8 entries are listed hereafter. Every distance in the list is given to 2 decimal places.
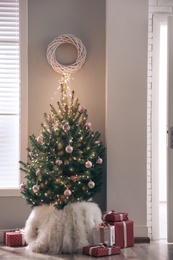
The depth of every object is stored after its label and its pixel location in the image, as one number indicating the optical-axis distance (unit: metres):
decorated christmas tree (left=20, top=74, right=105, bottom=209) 5.38
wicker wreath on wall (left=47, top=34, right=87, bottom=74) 5.93
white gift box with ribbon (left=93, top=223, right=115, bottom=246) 5.27
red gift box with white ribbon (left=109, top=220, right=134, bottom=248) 5.48
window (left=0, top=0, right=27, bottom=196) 5.96
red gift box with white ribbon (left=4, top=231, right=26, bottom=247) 5.59
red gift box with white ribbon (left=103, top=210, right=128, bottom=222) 5.52
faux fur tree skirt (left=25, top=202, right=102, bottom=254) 5.25
